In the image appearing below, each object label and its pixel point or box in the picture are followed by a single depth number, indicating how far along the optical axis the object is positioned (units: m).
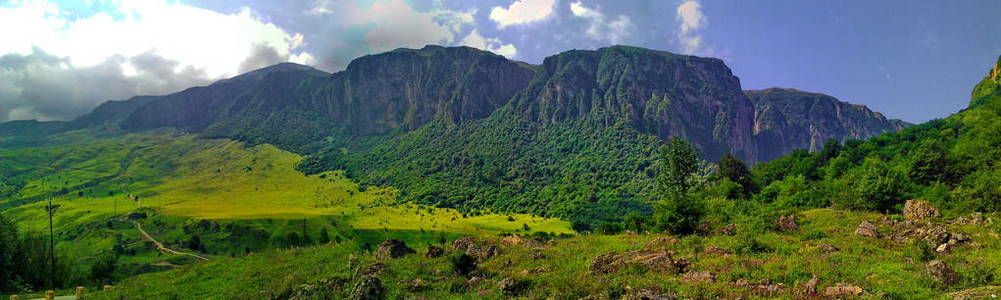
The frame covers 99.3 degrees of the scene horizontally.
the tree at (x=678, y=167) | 60.88
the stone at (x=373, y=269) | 23.84
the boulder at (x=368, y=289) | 19.75
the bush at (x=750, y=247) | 26.98
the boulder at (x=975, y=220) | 29.91
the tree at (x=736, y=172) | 99.25
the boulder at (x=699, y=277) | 19.85
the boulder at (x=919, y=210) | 36.75
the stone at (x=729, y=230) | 35.81
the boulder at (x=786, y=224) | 36.22
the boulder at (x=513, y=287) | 19.19
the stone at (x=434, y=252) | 30.56
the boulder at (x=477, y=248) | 30.94
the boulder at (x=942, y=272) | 15.91
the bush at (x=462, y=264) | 24.75
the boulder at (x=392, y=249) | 31.07
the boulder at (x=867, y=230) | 30.39
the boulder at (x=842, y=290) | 15.62
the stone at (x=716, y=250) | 27.02
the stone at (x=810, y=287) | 16.58
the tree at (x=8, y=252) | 45.09
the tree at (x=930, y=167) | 56.59
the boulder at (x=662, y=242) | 30.91
